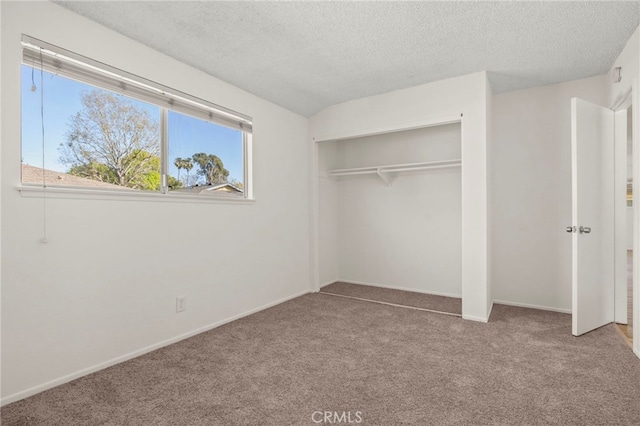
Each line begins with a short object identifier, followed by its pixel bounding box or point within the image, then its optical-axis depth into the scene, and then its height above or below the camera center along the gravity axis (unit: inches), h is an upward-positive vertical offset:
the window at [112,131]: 76.8 +25.1
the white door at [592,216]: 104.9 -2.4
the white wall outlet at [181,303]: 105.0 -30.9
